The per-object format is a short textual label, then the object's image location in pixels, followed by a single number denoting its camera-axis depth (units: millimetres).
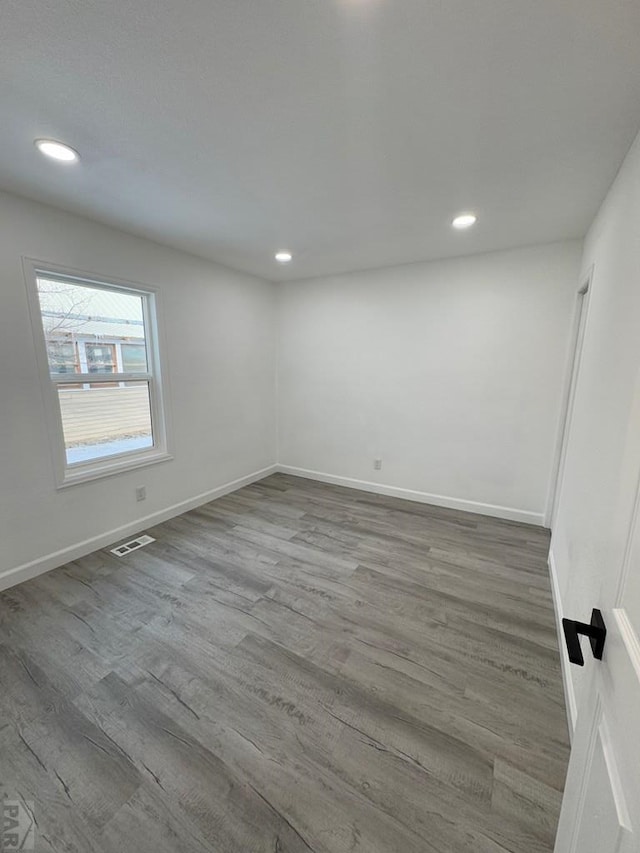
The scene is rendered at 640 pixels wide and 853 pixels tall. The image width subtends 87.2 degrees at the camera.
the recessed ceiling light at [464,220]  2359
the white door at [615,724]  493
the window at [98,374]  2422
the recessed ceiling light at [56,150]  1614
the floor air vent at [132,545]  2727
